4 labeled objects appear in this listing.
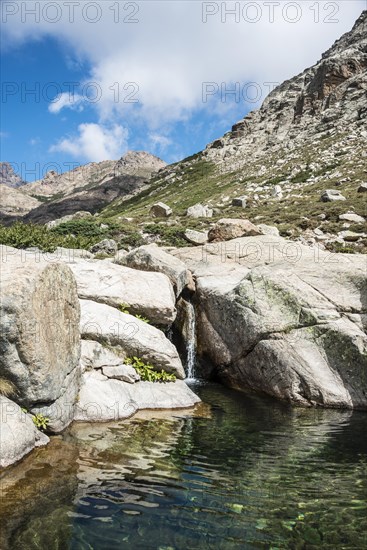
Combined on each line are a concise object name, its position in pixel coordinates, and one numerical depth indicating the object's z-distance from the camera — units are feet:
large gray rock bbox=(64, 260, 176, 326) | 55.42
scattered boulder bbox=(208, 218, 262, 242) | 97.91
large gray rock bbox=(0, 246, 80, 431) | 30.66
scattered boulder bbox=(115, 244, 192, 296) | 64.49
